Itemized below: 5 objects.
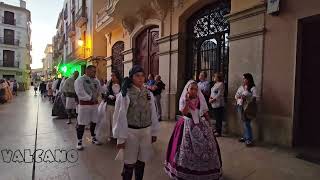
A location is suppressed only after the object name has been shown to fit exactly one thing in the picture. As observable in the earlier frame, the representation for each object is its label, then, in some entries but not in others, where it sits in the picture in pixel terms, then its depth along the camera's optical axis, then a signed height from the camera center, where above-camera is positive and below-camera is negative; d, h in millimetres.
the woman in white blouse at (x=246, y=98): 4073 -248
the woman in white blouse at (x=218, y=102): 4760 -414
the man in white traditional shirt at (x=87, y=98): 3842 -284
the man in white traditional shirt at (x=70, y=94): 5784 -287
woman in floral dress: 2496 -824
